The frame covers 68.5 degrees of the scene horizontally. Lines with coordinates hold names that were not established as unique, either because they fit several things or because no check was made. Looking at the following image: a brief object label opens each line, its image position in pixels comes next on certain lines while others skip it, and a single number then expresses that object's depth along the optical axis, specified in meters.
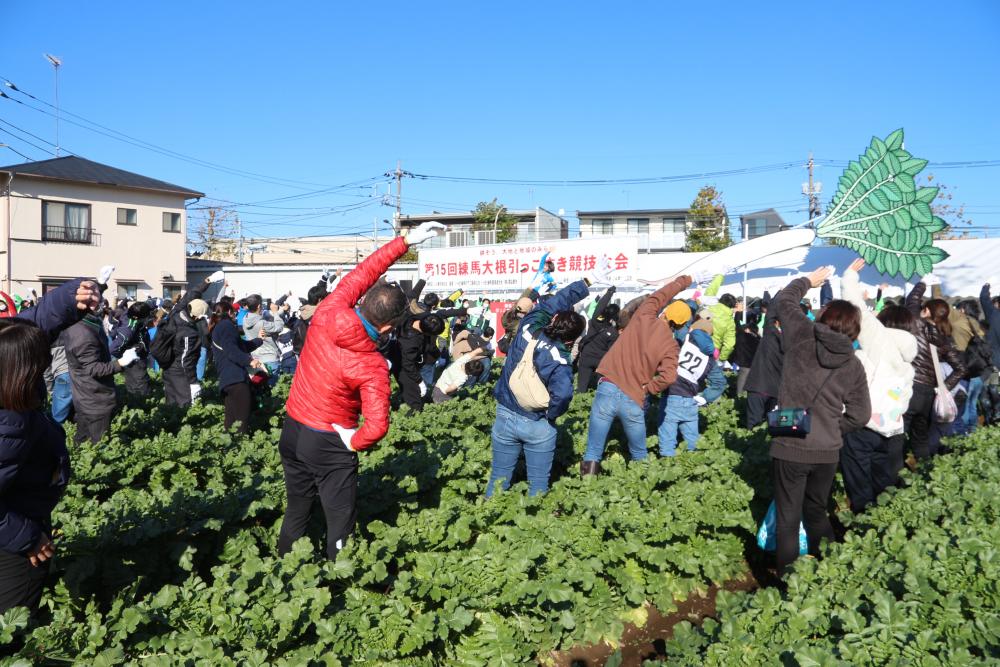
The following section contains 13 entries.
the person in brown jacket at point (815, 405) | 4.75
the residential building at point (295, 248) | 61.66
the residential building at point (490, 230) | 44.88
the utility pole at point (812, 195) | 41.81
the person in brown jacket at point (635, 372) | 6.61
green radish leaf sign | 16.22
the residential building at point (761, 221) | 43.73
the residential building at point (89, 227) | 29.94
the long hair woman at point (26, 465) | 2.87
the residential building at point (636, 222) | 46.31
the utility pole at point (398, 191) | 42.69
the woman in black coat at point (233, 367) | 8.28
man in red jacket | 4.05
